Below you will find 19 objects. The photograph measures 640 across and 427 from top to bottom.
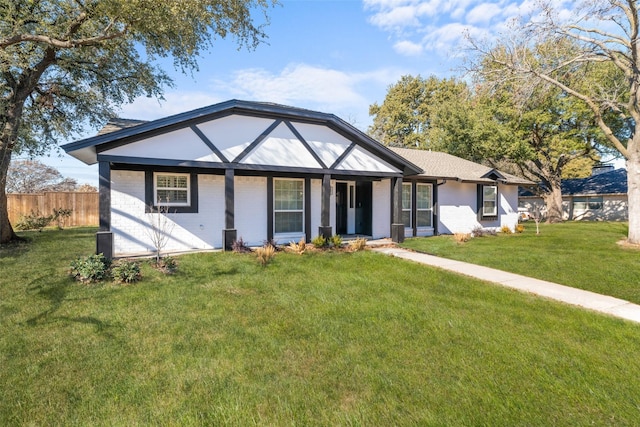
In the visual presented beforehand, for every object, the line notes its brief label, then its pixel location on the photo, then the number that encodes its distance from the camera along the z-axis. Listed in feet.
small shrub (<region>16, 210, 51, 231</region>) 52.47
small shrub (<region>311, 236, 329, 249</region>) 33.45
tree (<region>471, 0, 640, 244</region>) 36.27
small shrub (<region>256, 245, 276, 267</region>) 26.83
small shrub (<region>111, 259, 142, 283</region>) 20.94
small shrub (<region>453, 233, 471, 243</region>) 41.55
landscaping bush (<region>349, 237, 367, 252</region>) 33.40
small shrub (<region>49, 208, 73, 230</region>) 55.31
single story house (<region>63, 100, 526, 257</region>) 29.17
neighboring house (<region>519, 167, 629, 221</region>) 89.92
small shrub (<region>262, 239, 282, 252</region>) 32.42
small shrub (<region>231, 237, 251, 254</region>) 30.37
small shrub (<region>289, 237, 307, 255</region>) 31.28
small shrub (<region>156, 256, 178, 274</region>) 23.45
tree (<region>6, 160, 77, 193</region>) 97.66
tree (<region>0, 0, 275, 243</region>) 29.35
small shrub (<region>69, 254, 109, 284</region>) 20.99
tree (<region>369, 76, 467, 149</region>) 113.39
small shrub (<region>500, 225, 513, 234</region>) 51.57
